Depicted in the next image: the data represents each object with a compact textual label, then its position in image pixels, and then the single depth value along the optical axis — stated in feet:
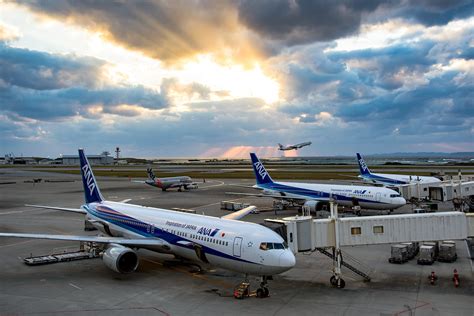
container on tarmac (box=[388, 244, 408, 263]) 94.22
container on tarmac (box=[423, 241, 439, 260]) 97.95
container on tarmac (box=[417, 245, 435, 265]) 91.91
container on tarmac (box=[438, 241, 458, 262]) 94.12
